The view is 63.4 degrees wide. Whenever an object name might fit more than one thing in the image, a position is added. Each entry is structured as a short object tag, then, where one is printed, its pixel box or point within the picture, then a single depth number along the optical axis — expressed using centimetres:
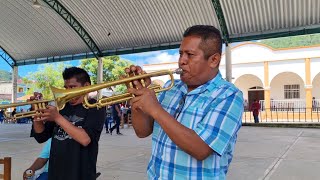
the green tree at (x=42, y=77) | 3367
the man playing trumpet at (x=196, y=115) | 114
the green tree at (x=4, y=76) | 5586
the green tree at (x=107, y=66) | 2722
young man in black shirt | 186
